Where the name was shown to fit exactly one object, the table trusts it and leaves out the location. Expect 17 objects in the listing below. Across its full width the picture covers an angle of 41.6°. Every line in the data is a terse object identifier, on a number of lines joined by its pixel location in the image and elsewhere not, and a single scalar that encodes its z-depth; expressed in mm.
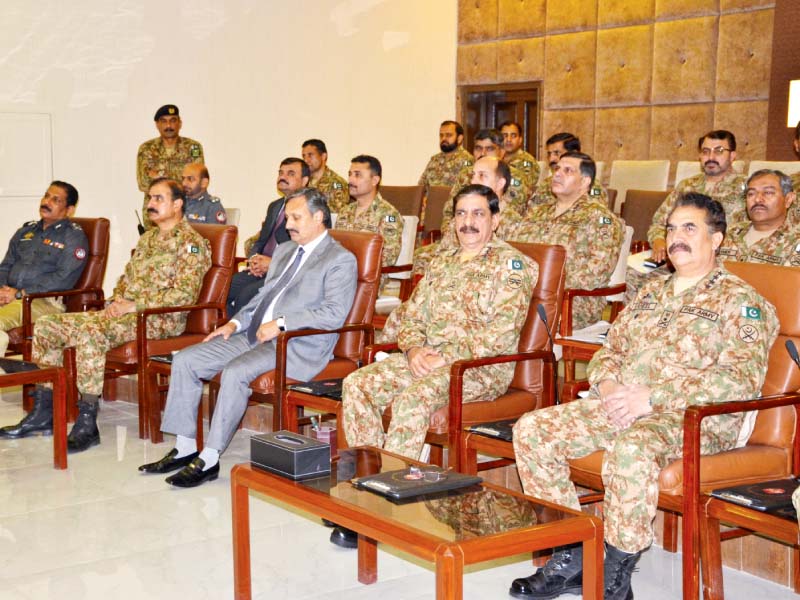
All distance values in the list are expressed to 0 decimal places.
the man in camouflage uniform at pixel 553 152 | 6621
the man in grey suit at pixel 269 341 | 4379
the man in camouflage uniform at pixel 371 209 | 6211
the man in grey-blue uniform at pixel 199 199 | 7254
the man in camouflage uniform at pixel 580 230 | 4973
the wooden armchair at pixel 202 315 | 5121
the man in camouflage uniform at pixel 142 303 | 5035
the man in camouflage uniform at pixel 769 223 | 4805
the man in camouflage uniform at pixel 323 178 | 7734
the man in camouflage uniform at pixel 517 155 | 8219
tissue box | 2794
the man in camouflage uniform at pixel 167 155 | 8648
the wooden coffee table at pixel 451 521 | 2295
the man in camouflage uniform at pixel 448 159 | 9008
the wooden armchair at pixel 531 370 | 3695
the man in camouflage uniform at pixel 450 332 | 3680
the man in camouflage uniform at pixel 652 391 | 2887
